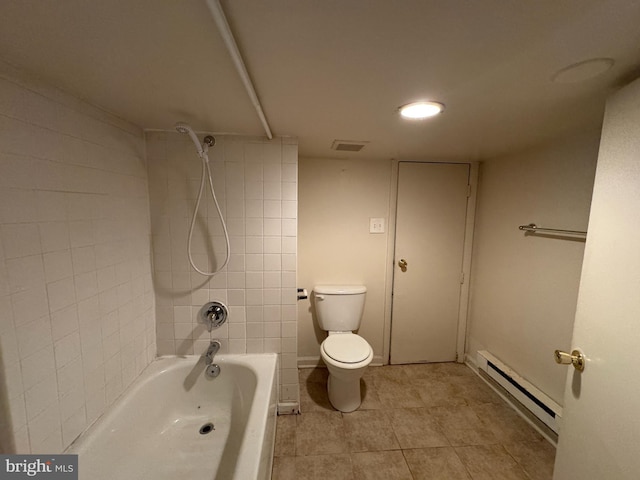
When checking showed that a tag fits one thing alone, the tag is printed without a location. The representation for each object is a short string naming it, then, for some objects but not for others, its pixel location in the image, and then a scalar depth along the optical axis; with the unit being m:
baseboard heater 1.48
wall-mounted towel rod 1.34
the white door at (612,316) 0.75
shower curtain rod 0.55
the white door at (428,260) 2.15
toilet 1.67
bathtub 1.04
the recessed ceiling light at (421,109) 1.06
